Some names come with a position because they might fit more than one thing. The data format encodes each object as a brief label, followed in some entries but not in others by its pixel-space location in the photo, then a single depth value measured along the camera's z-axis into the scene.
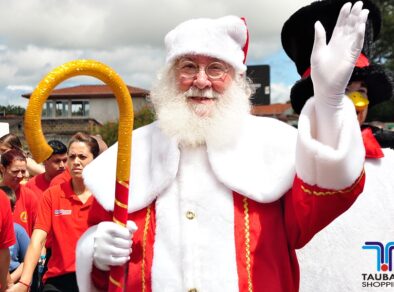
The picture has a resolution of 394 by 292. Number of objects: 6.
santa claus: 2.02
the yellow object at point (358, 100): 2.89
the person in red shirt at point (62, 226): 4.06
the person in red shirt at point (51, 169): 5.54
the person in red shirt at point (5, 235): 3.40
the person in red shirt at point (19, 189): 4.84
